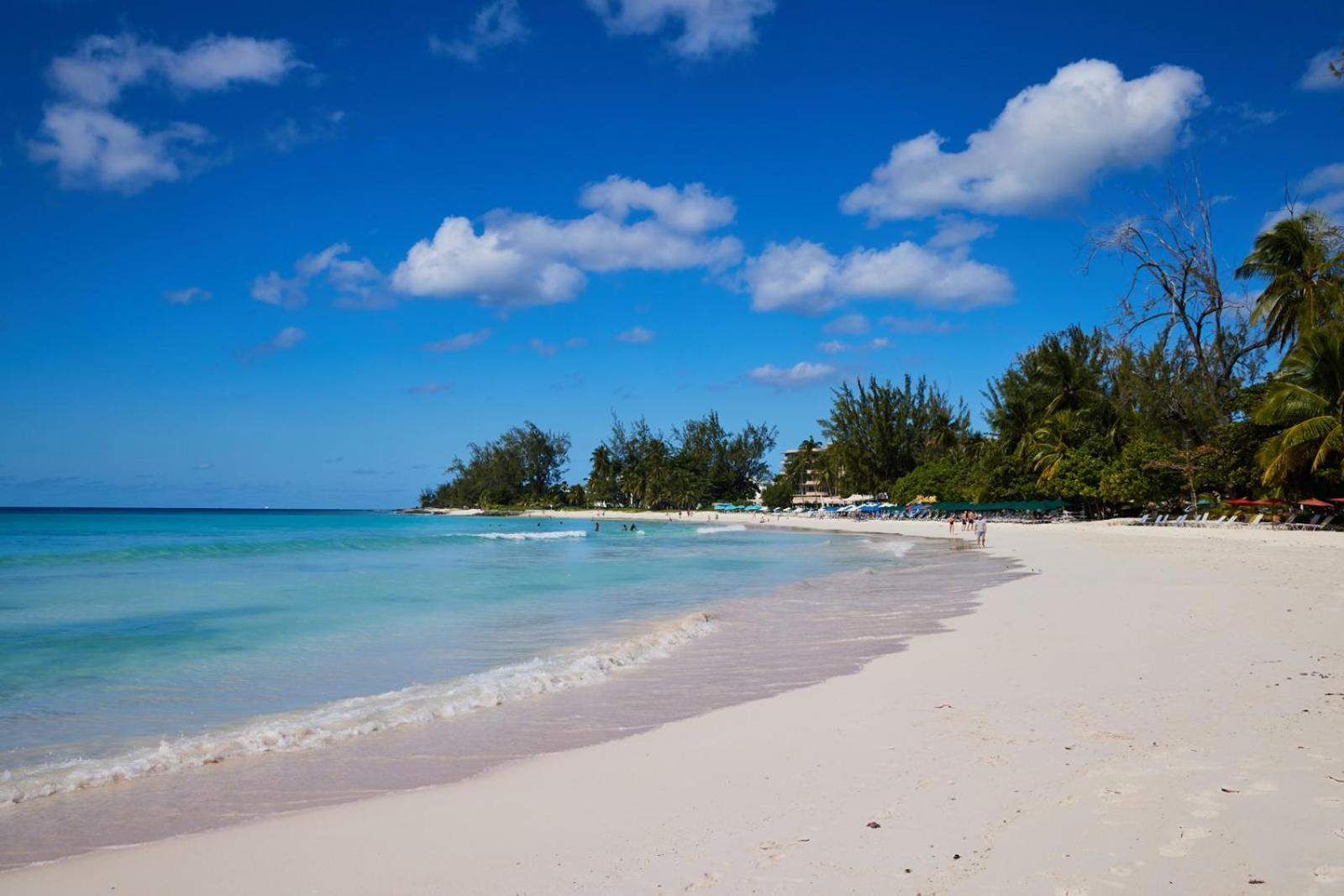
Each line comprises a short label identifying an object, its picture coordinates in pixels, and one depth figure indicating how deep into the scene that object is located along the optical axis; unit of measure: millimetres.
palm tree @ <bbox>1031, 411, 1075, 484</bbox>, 45562
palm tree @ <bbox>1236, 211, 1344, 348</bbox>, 28703
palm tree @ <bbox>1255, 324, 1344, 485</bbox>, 24812
